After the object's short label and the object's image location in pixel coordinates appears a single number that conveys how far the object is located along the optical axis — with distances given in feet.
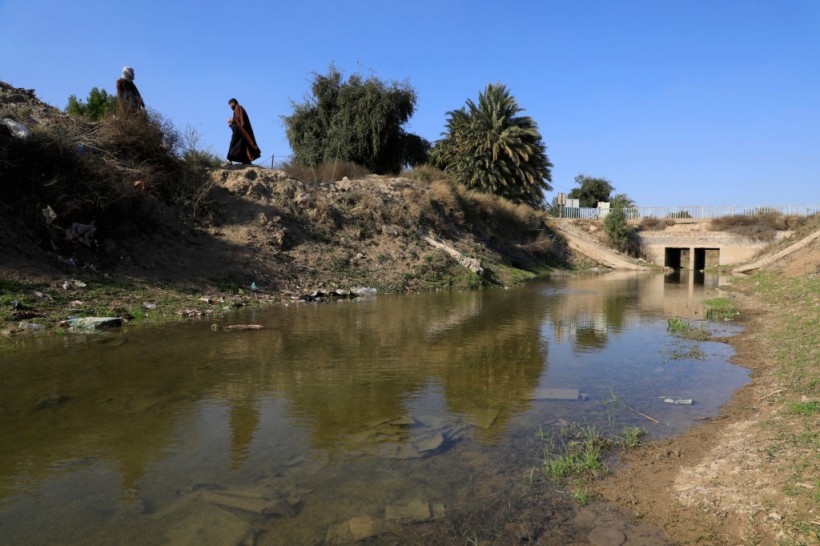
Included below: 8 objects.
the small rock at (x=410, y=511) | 11.78
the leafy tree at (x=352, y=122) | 115.24
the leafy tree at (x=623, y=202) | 152.66
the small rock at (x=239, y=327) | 33.90
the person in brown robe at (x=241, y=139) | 63.31
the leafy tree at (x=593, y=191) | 241.96
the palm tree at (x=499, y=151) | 135.54
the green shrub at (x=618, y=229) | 141.38
